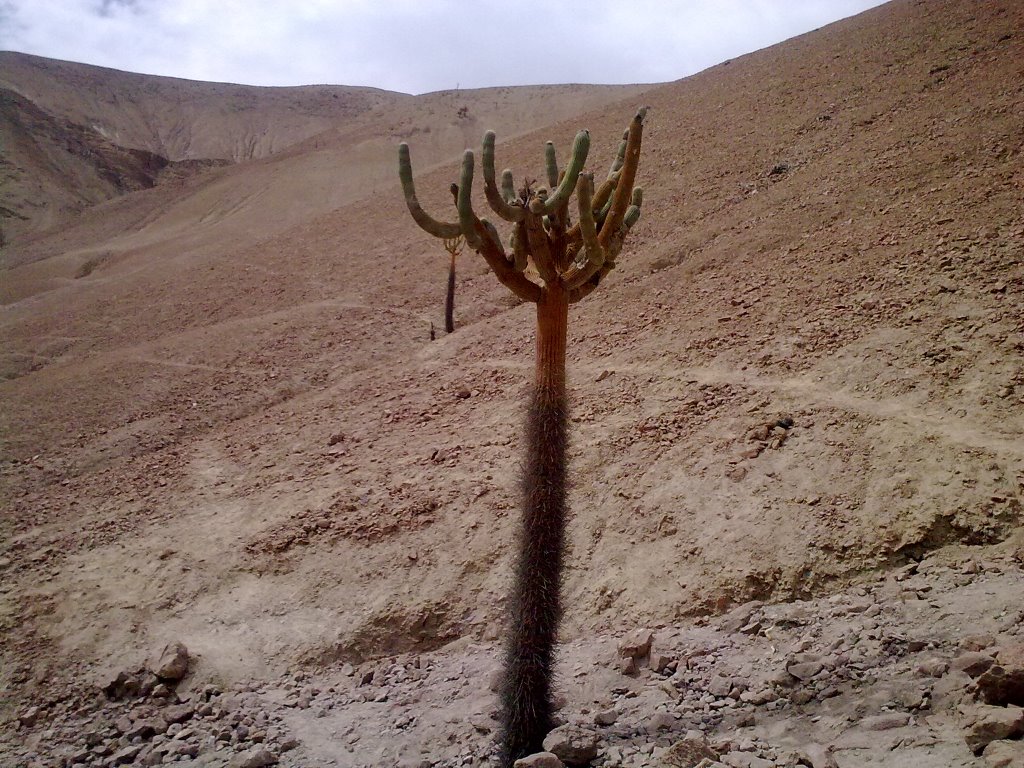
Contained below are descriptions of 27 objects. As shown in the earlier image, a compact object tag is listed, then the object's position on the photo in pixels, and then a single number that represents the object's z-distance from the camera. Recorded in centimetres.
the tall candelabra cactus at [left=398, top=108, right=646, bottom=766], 430
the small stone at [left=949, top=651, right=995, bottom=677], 351
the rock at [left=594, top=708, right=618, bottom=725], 429
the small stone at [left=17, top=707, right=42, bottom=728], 549
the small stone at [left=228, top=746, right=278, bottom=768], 458
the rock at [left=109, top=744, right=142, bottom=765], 498
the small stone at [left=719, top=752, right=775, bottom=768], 355
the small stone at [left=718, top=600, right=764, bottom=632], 479
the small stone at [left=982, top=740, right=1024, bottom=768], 287
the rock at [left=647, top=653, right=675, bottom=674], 463
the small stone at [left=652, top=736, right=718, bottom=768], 369
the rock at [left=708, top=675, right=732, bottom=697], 426
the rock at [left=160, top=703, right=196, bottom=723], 525
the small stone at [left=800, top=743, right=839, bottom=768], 336
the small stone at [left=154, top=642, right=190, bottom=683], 550
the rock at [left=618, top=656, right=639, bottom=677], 470
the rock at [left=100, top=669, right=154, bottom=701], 553
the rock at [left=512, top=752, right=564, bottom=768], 383
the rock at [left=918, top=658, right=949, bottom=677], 371
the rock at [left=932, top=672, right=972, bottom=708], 347
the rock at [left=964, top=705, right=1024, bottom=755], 303
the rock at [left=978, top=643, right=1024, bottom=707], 323
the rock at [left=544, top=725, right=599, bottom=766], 399
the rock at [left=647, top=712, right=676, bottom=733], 413
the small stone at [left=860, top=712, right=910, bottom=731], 351
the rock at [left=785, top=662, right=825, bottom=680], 409
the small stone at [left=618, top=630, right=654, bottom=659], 477
